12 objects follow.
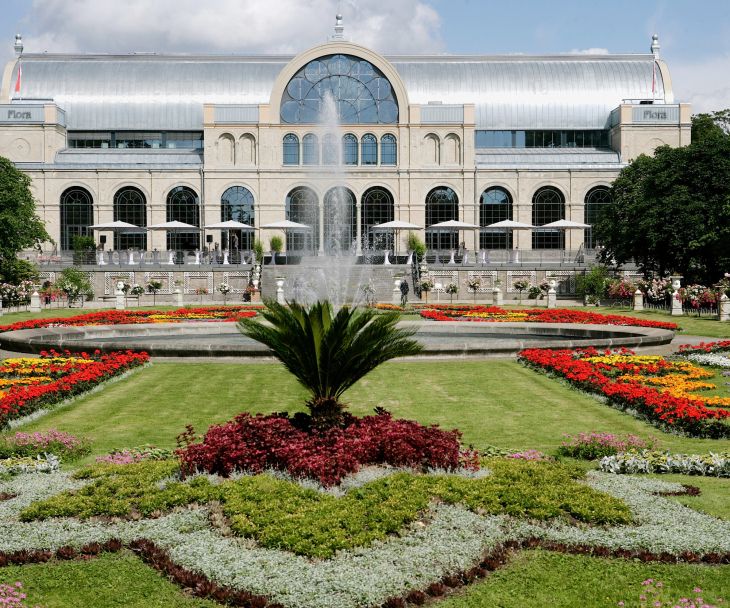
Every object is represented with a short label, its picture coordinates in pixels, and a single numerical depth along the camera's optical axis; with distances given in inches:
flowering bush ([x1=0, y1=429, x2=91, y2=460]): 434.9
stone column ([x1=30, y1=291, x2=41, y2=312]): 1590.8
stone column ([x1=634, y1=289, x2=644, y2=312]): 1565.0
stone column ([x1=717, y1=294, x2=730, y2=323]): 1286.9
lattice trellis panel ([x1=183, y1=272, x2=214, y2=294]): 2058.3
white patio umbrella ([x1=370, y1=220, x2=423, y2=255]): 2190.7
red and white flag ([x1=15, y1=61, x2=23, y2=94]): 2807.6
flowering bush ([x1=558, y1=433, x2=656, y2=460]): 432.8
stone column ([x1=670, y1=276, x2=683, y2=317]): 1406.3
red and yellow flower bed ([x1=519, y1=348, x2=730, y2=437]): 496.4
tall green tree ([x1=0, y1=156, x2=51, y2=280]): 1804.9
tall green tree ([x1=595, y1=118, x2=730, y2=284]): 1660.9
